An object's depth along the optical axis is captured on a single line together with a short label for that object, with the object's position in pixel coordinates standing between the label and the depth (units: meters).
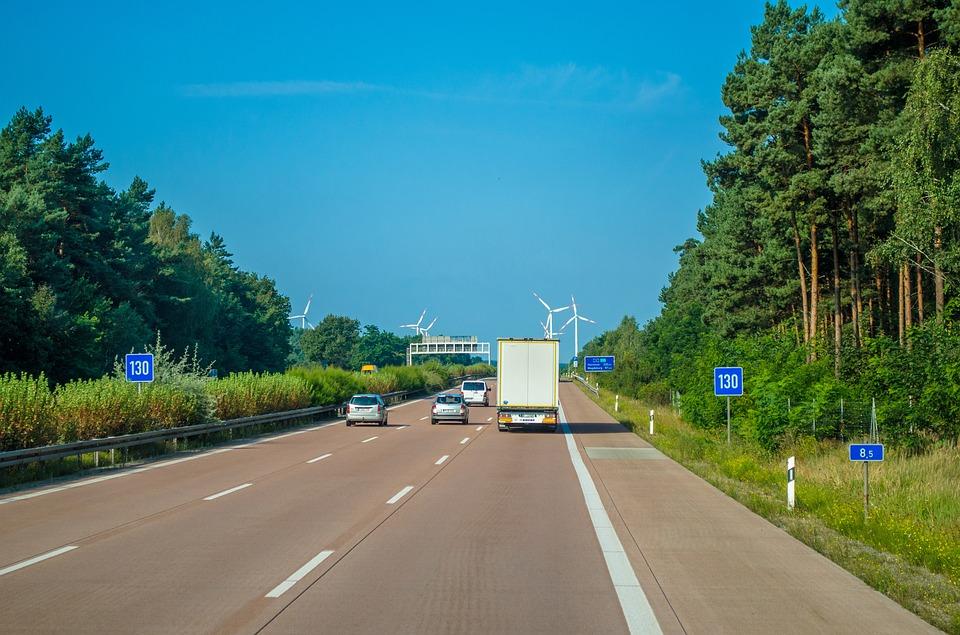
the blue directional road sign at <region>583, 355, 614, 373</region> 116.38
